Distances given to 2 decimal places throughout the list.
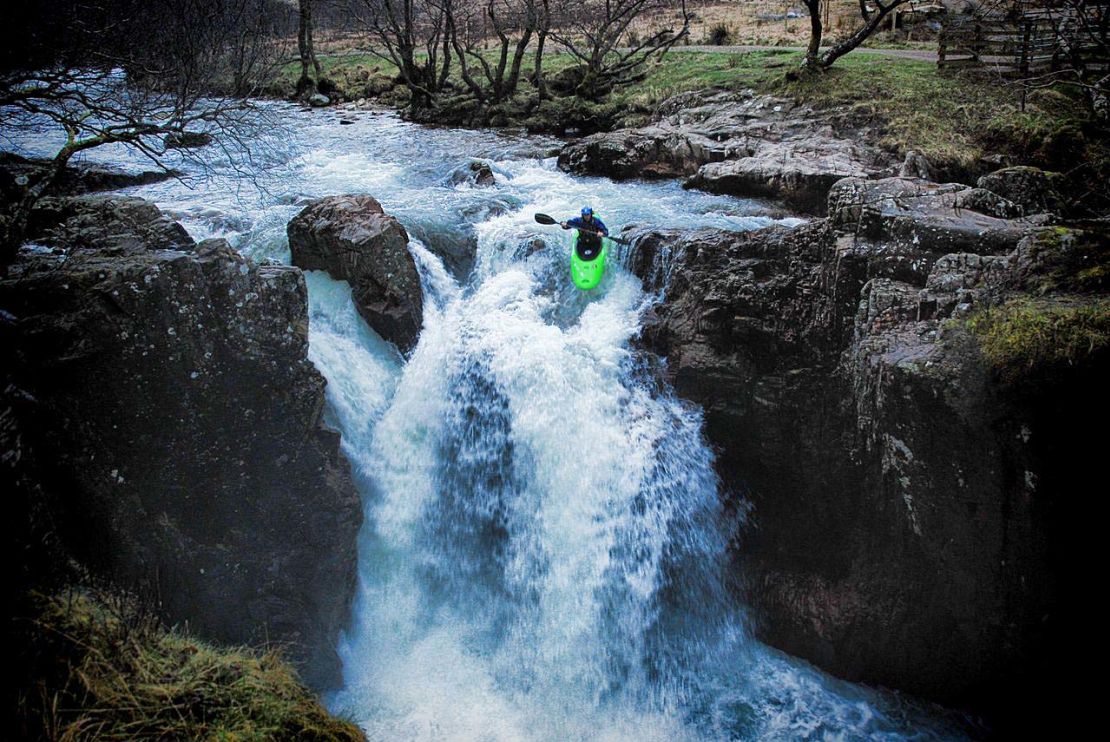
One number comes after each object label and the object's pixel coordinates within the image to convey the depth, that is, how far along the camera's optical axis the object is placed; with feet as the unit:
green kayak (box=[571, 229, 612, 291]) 34.01
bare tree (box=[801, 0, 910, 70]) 57.47
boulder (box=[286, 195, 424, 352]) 31.55
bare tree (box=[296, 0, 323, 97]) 85.56
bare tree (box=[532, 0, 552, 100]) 69.05
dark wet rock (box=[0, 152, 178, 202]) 22.90
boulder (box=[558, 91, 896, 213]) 42.76
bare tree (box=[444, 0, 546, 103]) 69.56
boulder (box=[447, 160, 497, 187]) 48.21
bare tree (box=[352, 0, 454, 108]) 70.85
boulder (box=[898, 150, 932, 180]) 39.24
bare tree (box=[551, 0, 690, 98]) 72.69
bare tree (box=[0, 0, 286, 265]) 21.36
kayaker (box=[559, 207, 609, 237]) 34.40
